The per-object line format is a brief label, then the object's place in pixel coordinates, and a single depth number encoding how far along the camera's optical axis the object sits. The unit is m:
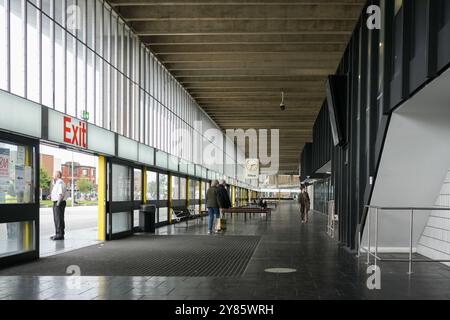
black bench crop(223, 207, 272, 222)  20.44
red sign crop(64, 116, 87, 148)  9.90
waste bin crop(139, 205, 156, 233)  14.80
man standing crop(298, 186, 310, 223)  20.88
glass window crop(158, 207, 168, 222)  17.96
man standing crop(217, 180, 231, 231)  15.00
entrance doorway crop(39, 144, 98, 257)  10.84
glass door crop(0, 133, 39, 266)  8.18
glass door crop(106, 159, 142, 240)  12.62
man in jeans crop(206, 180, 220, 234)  15.05
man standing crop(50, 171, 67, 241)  12.61
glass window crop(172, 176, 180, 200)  19.94
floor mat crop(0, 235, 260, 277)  7.70
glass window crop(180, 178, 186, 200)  21.48
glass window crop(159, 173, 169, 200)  17.94
